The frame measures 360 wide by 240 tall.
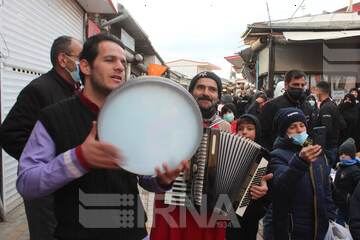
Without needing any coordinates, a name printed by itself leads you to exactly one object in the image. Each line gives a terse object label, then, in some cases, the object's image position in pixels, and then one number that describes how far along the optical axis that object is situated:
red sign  11.54
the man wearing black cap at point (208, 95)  2.85
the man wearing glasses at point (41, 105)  2.70
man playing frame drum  1.63
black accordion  2.46
